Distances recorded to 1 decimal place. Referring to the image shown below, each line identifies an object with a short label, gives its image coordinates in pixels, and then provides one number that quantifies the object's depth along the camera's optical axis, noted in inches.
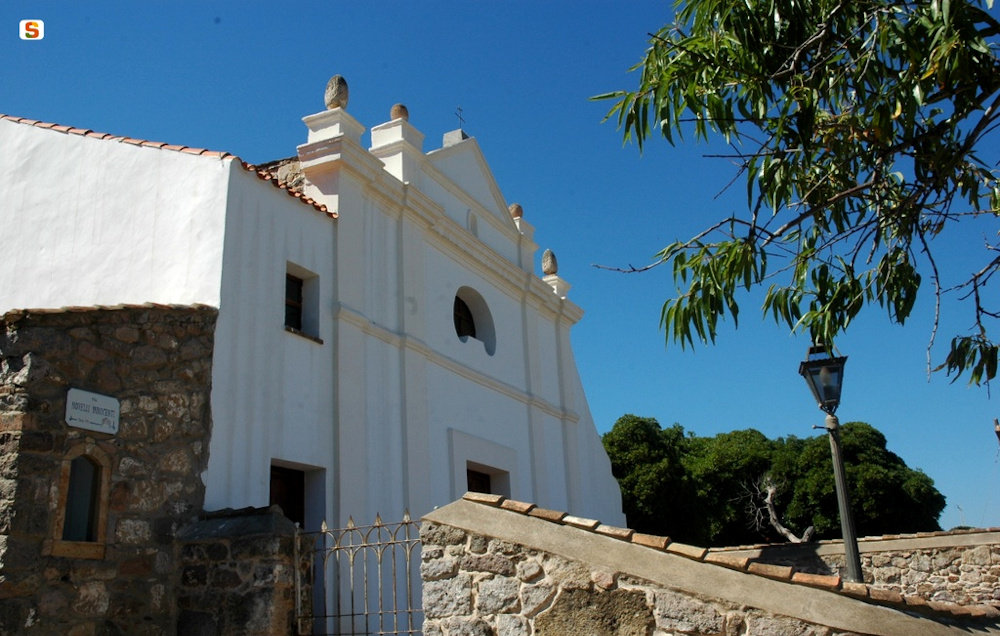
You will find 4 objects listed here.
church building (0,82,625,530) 369.4
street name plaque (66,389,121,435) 296.7
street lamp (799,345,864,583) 271.4
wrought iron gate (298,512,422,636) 296.4
